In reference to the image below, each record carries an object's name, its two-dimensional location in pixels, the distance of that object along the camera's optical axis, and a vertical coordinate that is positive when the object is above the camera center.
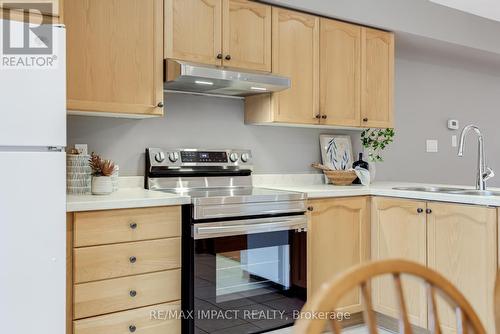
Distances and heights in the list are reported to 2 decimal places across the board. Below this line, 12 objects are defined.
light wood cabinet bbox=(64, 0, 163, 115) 2.21 +0.55
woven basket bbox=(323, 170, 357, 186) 3.20 -0.09
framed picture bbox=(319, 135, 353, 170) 3.44 +0.10
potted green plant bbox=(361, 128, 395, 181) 3.52 +0.17
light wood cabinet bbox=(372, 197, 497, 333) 2.27 -0.46
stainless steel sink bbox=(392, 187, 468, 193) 2.90 -0.16
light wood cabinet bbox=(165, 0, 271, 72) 2.48 +0.76
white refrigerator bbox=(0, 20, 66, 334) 1.66 -0.13
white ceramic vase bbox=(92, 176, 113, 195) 2.33 -0.11
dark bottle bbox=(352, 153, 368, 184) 3.37 +0.00
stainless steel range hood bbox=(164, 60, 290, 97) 2.37 +0.46
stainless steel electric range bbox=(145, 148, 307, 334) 2.22 -0.45
